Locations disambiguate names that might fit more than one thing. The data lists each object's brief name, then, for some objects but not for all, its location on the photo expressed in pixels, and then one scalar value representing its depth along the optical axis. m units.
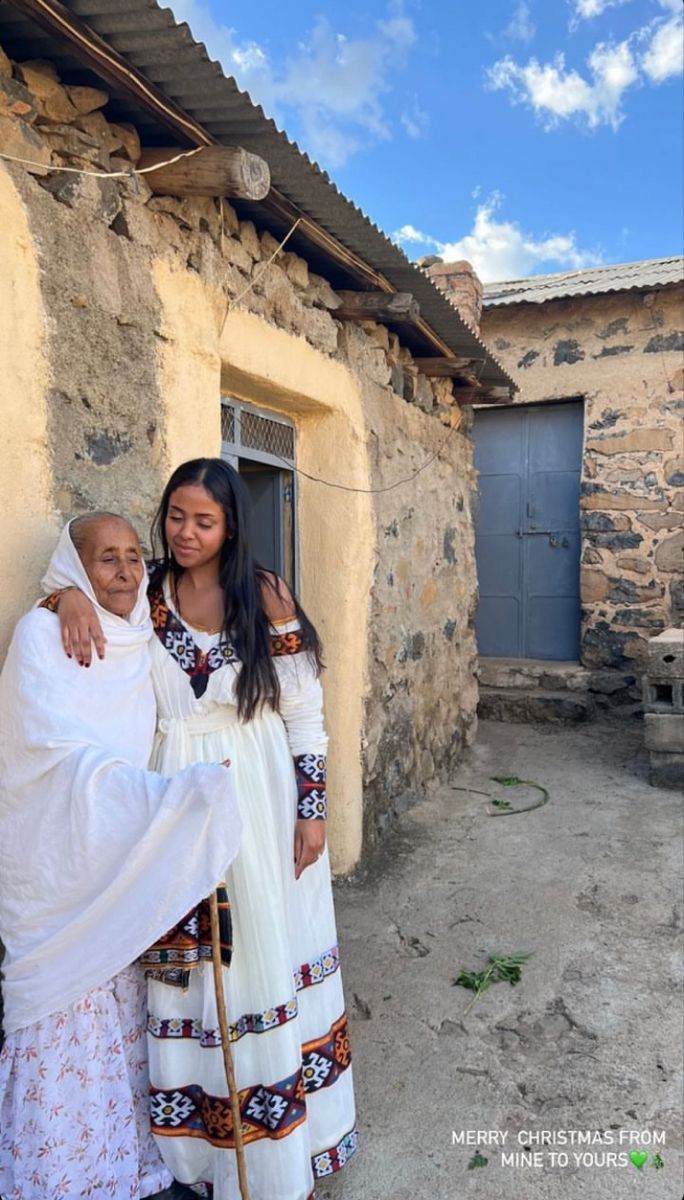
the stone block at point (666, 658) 5.11
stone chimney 5.38
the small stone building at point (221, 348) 1.95
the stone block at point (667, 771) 5.11
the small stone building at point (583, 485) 6.73
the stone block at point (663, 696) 5.10
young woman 1.80
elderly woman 1.59
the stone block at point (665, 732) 5.08
